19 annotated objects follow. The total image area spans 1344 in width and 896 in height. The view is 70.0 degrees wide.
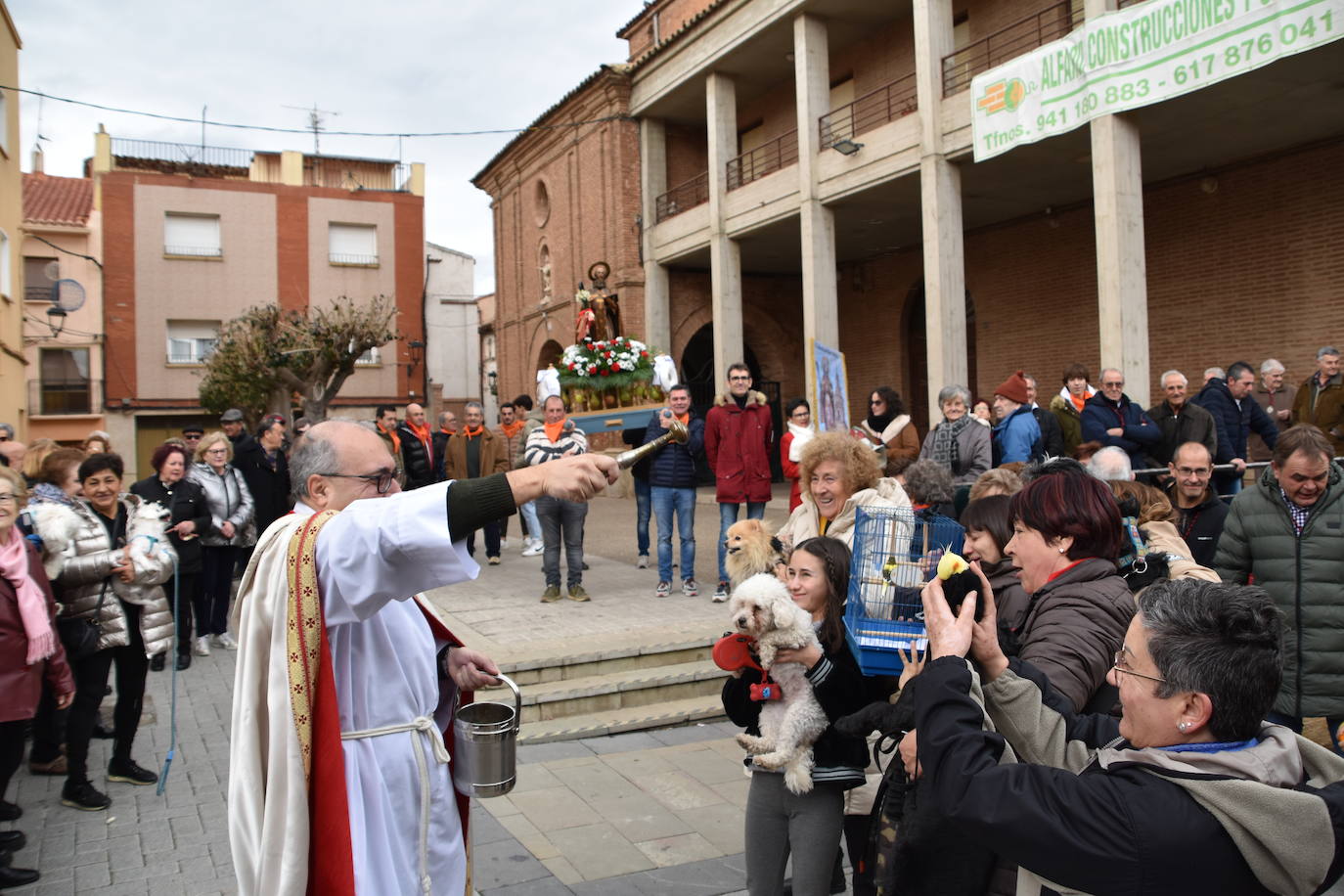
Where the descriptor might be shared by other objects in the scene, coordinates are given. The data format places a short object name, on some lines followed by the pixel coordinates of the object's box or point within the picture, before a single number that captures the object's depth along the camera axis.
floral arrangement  12.32
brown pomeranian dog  4.37
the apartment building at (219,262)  29.50
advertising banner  9.80
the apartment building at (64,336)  28.91
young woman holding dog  3.29
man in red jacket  9.32
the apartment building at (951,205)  12.91
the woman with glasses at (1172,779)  1.67
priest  2.17
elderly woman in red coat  4.30
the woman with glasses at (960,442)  8.41
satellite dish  22.00
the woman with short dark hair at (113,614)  5.14
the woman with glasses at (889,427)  8.65
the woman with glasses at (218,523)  8.52
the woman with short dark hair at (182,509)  7.55
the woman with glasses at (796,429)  8.93
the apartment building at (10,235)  15.83
